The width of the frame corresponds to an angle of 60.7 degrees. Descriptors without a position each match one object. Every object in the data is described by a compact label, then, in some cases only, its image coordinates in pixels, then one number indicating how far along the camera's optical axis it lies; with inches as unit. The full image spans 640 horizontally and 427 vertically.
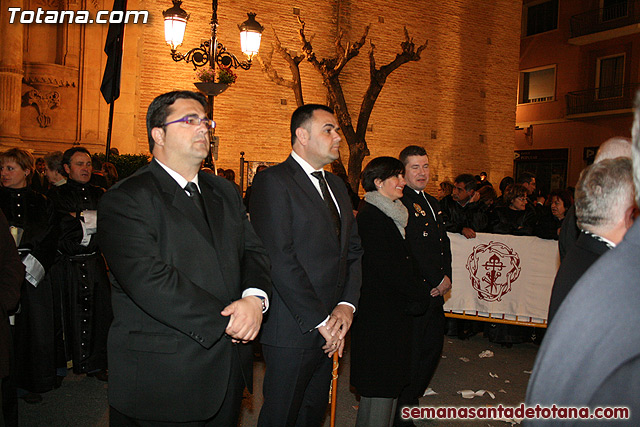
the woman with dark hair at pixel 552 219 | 295.7
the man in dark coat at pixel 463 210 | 317.7
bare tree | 616.4
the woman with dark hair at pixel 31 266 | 188.9
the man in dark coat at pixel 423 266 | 182.1
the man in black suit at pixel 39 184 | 298.5
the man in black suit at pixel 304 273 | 126.7
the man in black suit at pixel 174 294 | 93.0
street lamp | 388.8
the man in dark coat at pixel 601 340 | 41.5
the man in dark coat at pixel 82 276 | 210.8
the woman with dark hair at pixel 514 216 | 308.8
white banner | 289.7
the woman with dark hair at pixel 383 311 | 152.3
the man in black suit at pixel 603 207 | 83.6
